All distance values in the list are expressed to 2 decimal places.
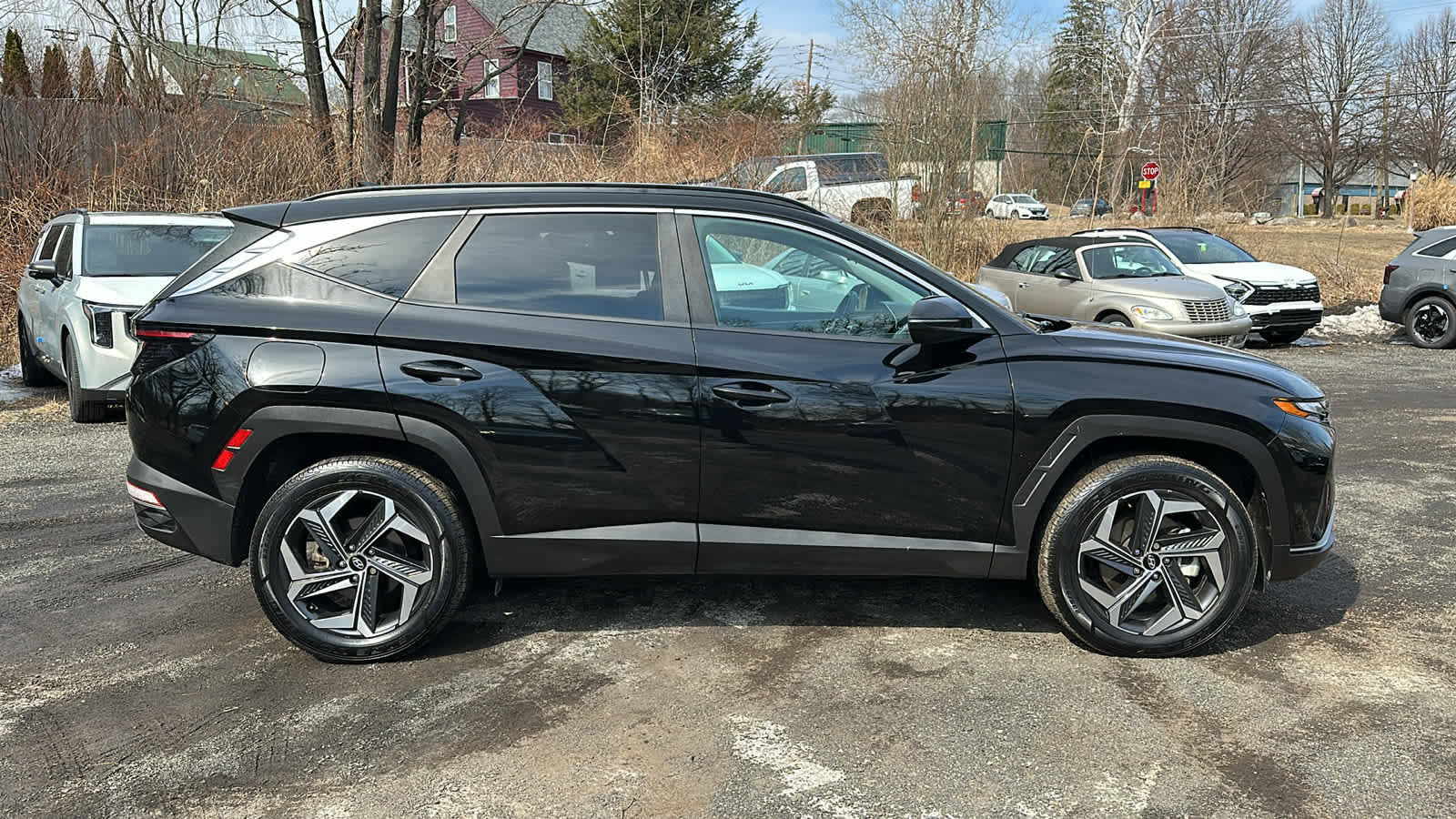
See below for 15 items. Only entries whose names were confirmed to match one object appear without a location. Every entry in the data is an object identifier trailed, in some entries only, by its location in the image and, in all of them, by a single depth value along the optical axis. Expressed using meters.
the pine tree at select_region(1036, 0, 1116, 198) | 37.62
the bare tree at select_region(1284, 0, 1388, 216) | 57.75
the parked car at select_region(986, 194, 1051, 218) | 18.58
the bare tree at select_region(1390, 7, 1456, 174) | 55.47
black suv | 3.81
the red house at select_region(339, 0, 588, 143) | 44.88
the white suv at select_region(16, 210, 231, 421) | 8.24
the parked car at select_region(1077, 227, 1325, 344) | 13.88
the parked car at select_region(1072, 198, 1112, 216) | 24.13
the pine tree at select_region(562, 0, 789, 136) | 28.39
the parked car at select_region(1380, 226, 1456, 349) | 14.11
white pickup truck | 17.72
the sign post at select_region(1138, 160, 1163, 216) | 22.52
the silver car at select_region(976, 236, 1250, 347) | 12.07
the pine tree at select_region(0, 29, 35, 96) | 16.84
